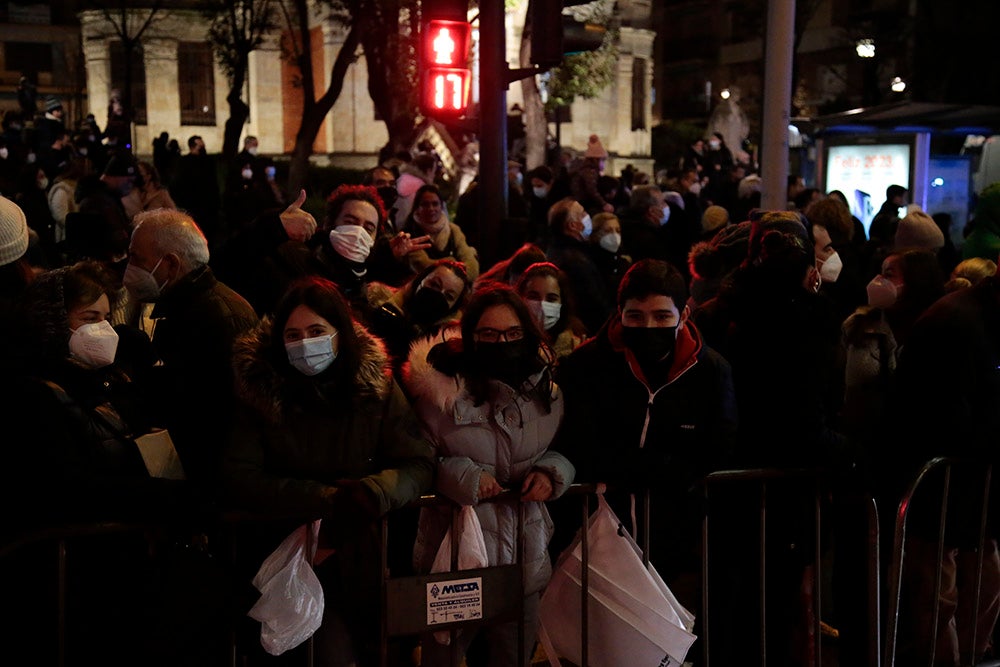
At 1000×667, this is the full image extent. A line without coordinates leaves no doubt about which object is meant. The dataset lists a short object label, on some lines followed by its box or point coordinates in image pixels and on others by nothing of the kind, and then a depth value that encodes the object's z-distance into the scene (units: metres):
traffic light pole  8.15
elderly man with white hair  4.55
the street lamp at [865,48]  28.38
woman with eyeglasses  4.25
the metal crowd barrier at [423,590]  3.95
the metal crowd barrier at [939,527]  4.64
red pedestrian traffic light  8.91
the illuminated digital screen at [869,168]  16.72
